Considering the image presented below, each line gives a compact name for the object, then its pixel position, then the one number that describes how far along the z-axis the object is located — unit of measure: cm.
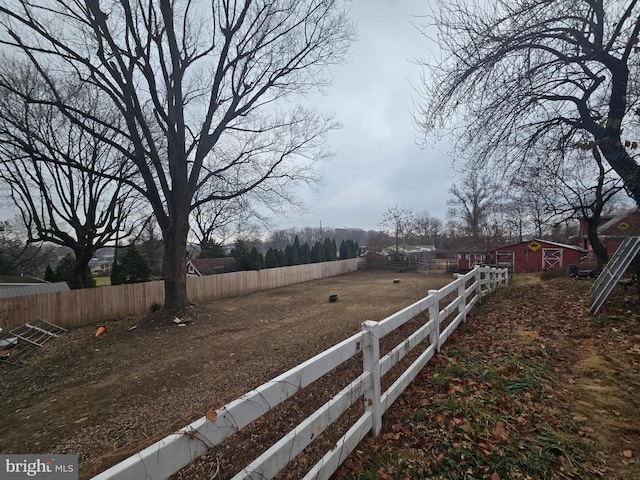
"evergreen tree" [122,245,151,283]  1683
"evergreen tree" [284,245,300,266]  2811
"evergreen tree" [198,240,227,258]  2892
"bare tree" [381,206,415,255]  3909
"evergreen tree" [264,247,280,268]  2542
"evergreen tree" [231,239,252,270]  2277
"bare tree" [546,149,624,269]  1415
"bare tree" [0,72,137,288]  1195
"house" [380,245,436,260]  3297
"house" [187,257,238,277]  2360
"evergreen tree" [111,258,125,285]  1640
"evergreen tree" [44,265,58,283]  1980
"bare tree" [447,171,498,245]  3444
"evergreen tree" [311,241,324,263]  3205
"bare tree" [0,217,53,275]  1853
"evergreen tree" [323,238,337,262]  3372
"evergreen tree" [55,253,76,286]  1970
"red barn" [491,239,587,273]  2433
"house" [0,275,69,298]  1346
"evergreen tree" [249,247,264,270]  2258
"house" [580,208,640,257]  1914
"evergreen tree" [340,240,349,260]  3625
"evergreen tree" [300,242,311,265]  3118
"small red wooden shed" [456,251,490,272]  2768
